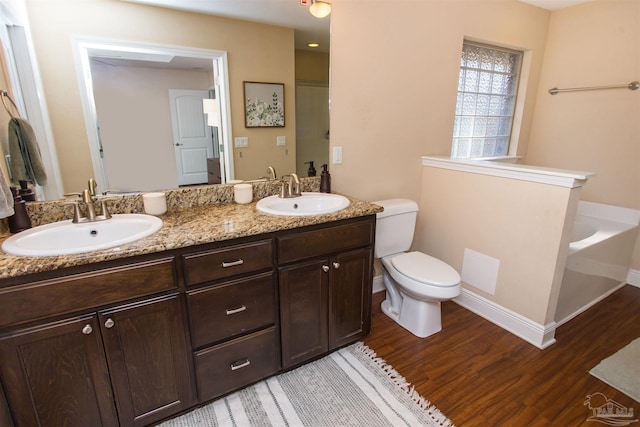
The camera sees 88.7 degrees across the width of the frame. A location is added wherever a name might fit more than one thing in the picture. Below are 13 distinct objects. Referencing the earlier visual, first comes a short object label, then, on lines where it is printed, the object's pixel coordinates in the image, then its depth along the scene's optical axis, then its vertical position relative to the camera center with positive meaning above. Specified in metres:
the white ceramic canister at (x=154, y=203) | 1.61 -0.35
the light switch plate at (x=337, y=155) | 2.16 -0.16
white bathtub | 2.12 -0.86
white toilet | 1.95 -0.86
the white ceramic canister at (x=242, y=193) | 1.84 -0.35
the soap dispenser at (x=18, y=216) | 1.34 -0.35
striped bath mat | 1.51 -1.30
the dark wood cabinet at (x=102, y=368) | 1.15 -0.89
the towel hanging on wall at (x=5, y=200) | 1.18 -0.25
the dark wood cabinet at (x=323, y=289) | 1.62 -0.82
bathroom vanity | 1.13 -0.74
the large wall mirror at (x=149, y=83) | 1.44 +0.23
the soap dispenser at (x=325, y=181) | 2.11 -0.32
